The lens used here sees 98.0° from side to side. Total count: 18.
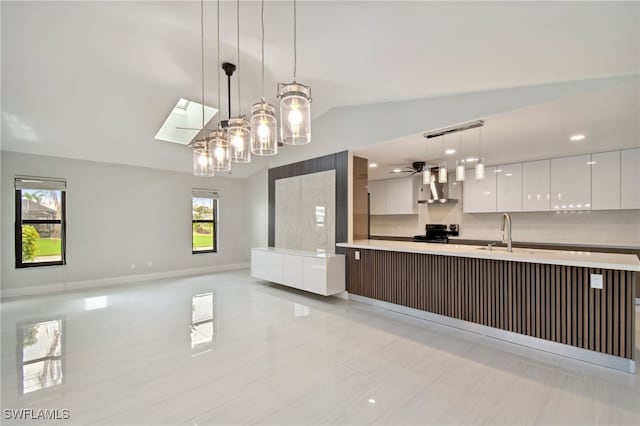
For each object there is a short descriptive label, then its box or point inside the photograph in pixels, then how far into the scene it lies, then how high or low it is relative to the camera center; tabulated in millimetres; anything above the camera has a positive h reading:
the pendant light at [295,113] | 2207 +825
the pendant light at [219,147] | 2875 +684
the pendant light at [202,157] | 3045 +619
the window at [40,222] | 5152 -160
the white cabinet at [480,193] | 5508 +380
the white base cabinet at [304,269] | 4645 -1035
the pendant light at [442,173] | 3741 +532
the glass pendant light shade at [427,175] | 3930 +529
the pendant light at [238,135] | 2670 +754
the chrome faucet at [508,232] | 3273 -236
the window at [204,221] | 7289 -214
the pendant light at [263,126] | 2441 +767
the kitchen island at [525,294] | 2510 -912
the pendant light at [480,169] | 3406 +527
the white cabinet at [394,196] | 6633 +411
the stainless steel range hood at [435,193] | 6051 +447
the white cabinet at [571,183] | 4551 +483
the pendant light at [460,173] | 3619 +511
